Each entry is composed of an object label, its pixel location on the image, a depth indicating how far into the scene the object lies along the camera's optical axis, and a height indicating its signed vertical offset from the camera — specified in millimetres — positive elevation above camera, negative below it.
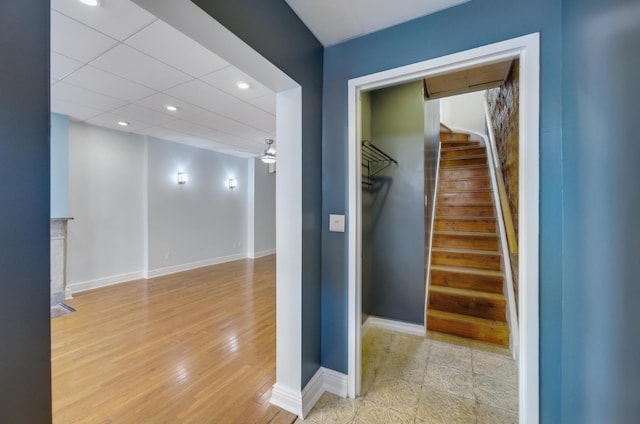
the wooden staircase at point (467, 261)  2592 -562
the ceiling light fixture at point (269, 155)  4484 +932
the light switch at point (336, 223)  1799 -82
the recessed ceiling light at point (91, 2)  1542 +1202
